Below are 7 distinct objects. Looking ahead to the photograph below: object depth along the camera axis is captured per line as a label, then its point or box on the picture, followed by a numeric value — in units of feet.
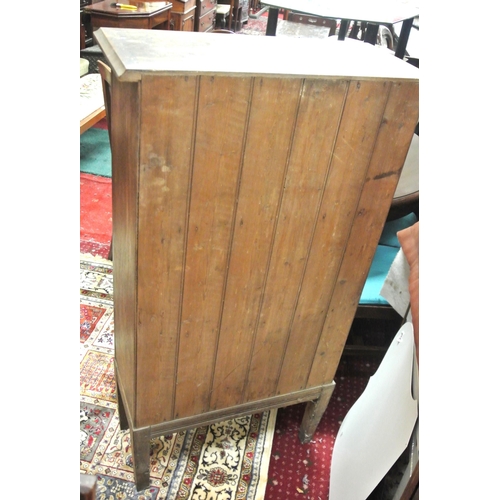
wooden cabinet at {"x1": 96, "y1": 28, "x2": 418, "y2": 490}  2.86
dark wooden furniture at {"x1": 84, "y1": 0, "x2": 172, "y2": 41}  11.62
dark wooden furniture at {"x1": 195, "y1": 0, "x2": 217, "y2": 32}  15.77
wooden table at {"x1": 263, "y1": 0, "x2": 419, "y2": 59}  9.34
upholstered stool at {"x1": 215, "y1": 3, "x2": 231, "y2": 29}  19.49
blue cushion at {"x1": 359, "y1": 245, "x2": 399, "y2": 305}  5.38
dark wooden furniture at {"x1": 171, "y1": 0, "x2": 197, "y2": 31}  14.01
